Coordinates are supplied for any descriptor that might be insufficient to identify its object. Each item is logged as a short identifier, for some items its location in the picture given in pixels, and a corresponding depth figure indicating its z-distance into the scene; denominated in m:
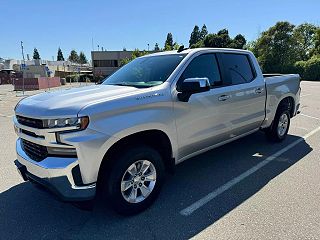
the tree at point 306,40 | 46.74
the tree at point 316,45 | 49.74
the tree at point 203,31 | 92.34
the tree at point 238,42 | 56.81
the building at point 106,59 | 69.25
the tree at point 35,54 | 127.88
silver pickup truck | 2.87
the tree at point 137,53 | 43.14
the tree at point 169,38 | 100.88
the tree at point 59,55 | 133.38
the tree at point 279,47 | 45.44
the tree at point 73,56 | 124.01
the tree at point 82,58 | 126.61
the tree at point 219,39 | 56.34
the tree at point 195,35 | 91.44
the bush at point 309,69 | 38.62
